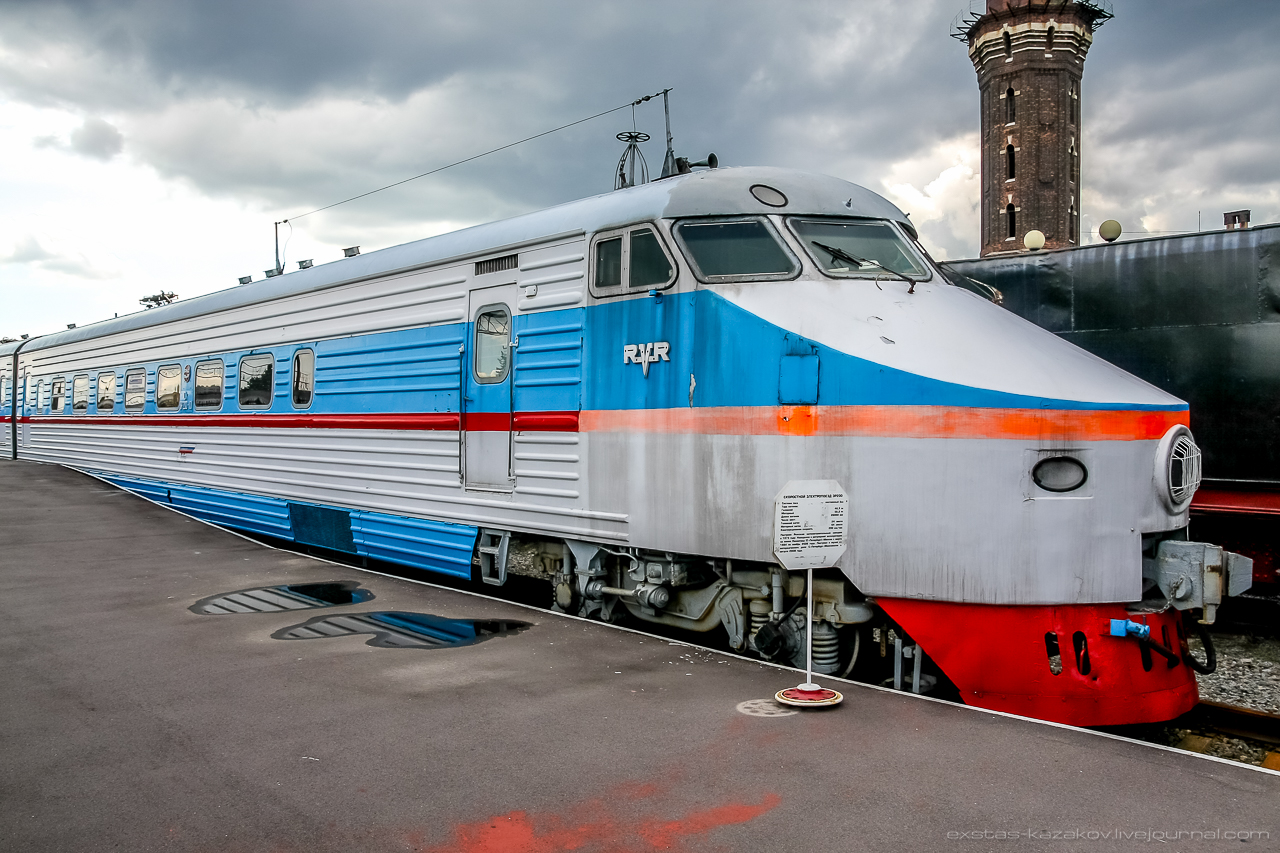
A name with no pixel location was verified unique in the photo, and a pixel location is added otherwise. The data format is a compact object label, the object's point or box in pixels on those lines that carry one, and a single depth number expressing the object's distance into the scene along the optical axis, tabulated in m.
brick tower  45.44
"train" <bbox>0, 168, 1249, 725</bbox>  4.96
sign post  4.88
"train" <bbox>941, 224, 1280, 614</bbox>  7.94
